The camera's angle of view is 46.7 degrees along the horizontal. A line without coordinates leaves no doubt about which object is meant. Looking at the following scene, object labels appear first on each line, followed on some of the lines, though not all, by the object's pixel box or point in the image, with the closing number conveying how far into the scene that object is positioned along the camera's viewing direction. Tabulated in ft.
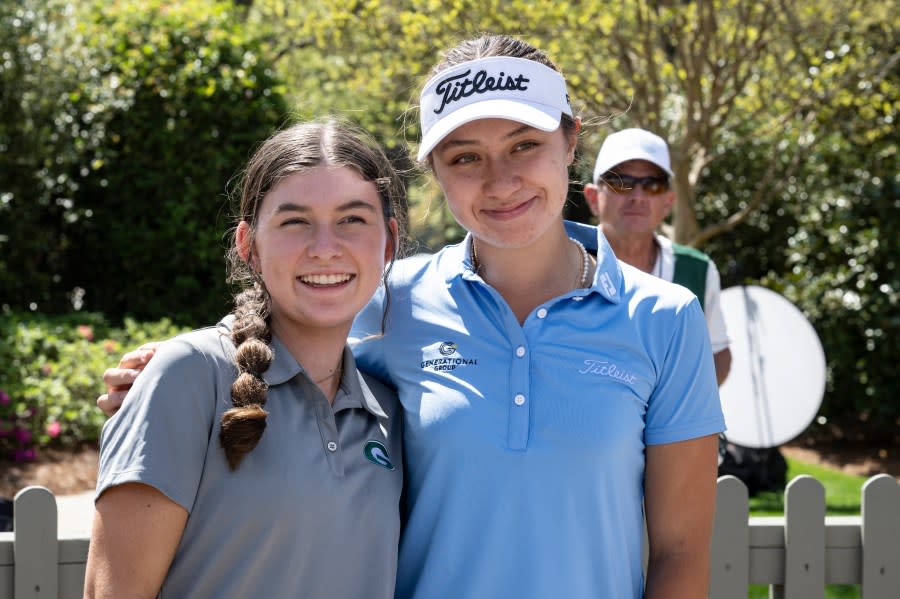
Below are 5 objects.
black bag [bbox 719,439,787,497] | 23.81
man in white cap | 13.01
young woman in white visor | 6.99
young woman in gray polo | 6.23
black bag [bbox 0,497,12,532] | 12.63
